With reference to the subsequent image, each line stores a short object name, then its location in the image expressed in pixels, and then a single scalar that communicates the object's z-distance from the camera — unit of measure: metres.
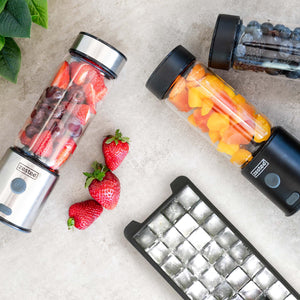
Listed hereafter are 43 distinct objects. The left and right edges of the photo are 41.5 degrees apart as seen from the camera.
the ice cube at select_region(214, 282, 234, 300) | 1.14
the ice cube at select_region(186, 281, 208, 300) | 1.15
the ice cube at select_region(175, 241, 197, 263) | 1.16
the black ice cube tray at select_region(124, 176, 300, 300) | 1.13
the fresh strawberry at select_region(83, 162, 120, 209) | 1.16
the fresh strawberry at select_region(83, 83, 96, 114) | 1.08
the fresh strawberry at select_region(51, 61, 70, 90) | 1.08
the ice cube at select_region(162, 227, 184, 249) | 1.16
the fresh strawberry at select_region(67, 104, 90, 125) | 1.07
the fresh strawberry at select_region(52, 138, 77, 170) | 1.10
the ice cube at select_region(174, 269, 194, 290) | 1.15
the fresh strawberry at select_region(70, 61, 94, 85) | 1.07
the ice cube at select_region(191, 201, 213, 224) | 1.15
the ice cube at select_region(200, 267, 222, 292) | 1.15
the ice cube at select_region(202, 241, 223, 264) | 1.15
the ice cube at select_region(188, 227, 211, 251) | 1.15
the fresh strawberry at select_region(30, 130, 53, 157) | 1.06
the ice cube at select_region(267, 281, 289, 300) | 1.12
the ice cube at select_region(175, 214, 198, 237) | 1.15
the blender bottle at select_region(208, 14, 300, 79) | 0.99
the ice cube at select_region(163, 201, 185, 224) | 1.16
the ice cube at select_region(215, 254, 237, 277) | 1.14
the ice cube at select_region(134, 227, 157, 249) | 1.17
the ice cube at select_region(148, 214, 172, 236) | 1.17
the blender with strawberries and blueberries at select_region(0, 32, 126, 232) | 1.05
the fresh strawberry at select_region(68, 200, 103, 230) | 1.18
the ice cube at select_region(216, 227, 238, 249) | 1.14
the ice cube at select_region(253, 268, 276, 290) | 1.13
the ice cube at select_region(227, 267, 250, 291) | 1.14
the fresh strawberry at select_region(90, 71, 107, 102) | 1.09
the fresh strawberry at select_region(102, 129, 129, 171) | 1.16
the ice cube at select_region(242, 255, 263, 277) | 1.13
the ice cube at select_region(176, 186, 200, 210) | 1.16
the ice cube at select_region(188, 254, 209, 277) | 1.15
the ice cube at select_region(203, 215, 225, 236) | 1.15
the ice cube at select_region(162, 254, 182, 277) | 1.16
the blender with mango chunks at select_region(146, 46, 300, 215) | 1.02
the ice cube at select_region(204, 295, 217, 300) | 1.15
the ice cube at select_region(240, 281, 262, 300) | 1.13
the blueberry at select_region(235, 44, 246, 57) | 1.01
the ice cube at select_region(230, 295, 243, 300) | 1.13
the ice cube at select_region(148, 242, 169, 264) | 1.16
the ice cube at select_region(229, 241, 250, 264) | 1.14
